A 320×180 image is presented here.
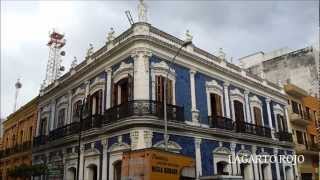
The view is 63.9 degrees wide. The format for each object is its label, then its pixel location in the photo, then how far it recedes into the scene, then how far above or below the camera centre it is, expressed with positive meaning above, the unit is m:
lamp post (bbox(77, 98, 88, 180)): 13.61 +2.52
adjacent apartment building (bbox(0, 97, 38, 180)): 18.42 +1.64
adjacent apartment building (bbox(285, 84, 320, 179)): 19.30 +1.68
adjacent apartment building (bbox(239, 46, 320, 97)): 22.76 +7.47
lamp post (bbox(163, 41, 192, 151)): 10.23 +2.70
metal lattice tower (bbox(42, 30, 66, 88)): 23.82 +9.63
